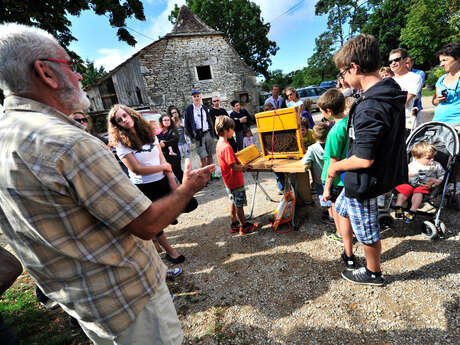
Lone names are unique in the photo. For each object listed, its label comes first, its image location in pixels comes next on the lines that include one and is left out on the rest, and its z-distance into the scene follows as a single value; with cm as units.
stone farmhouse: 1592
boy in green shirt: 226
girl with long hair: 252
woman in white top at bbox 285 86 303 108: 542
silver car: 1658
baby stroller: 273
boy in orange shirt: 318
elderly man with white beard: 85
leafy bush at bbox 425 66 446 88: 1436
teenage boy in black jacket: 162
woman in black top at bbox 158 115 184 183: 514
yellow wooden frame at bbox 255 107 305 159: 303
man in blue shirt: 389
